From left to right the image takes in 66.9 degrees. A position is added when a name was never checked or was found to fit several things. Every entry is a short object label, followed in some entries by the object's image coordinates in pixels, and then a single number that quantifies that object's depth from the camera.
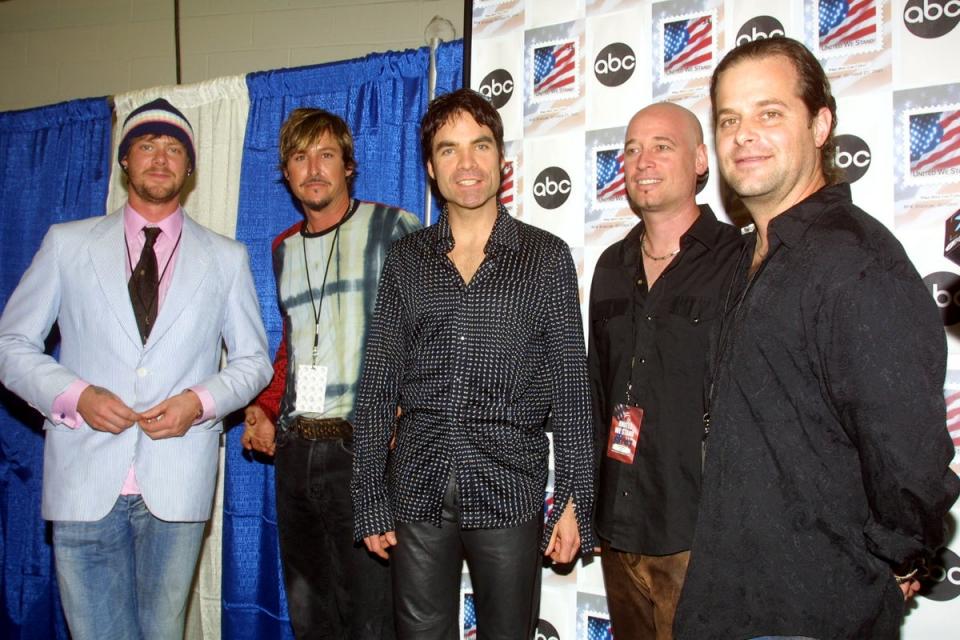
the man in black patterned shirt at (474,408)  1.89
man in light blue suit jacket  2.07
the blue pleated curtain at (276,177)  2.89
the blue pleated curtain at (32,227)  3.45
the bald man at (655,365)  1.90
